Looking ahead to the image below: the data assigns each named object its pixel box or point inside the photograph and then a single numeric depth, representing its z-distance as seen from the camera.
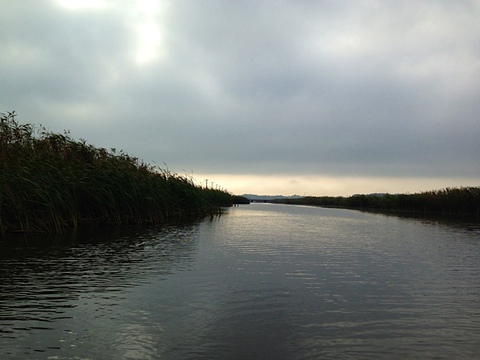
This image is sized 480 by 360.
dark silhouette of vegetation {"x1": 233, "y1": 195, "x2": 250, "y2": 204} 79.58
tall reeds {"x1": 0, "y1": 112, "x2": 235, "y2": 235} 10.62
